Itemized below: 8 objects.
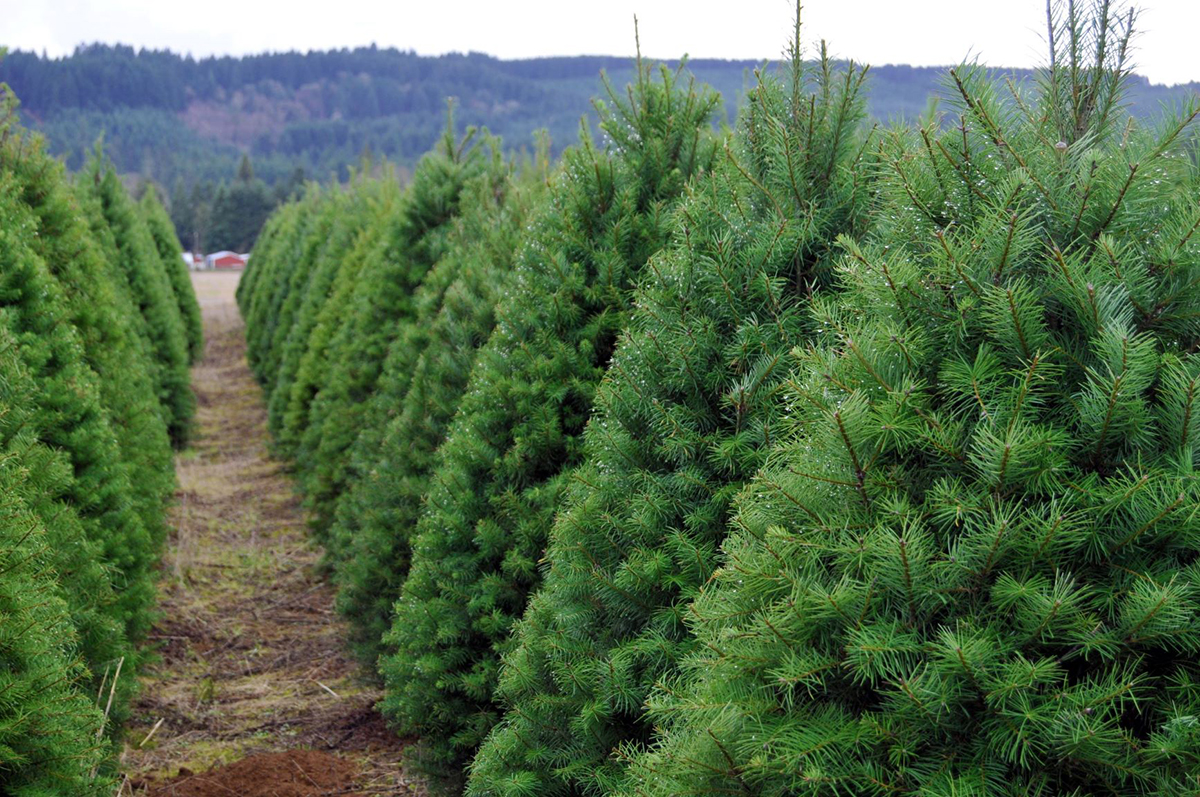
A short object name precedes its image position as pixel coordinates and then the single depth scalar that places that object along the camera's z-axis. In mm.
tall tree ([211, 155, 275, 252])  86375
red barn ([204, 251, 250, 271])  94000
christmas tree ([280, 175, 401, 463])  12281
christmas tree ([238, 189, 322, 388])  21062
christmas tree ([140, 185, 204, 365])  23634
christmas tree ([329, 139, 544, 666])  6023
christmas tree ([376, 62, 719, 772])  4438
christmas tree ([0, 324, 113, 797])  3295
